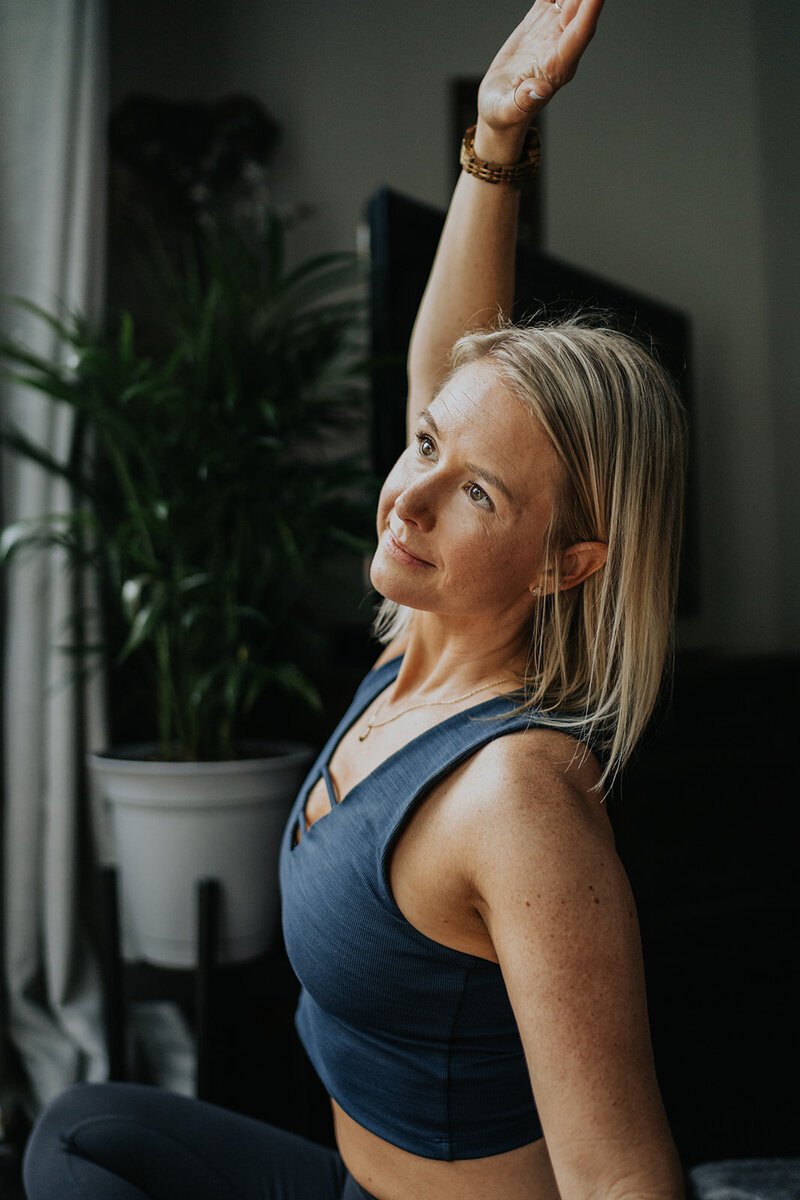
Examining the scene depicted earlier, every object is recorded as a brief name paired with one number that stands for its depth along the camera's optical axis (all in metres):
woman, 0.55
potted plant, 1.49
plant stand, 1.46
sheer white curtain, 1.72
